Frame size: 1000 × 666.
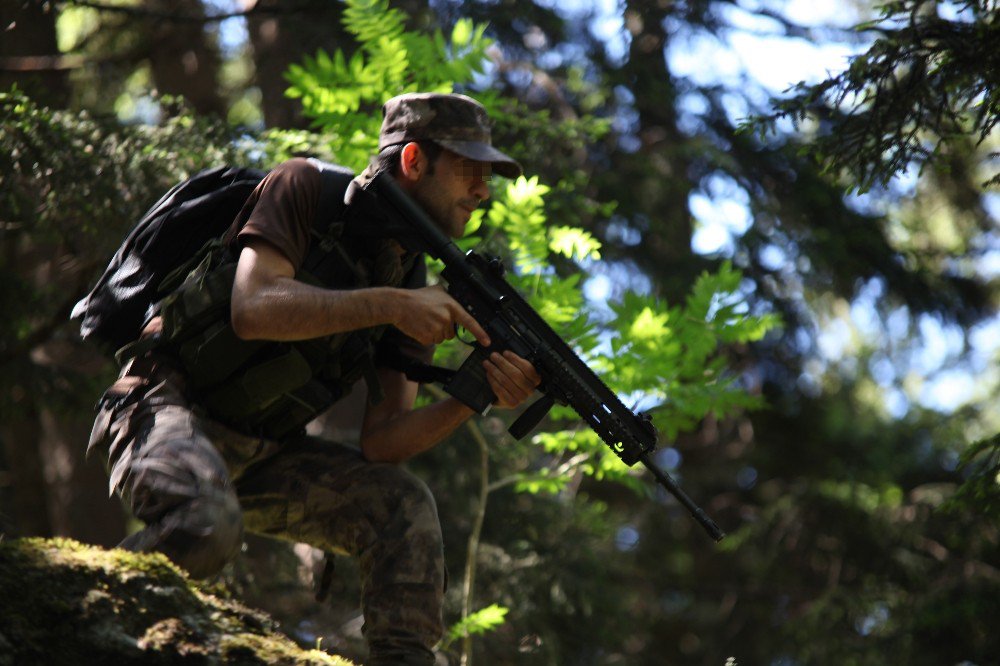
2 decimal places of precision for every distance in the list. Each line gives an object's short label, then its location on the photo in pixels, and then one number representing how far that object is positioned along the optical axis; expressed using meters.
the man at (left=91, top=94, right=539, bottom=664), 7.64
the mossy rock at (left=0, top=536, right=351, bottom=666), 6.52
